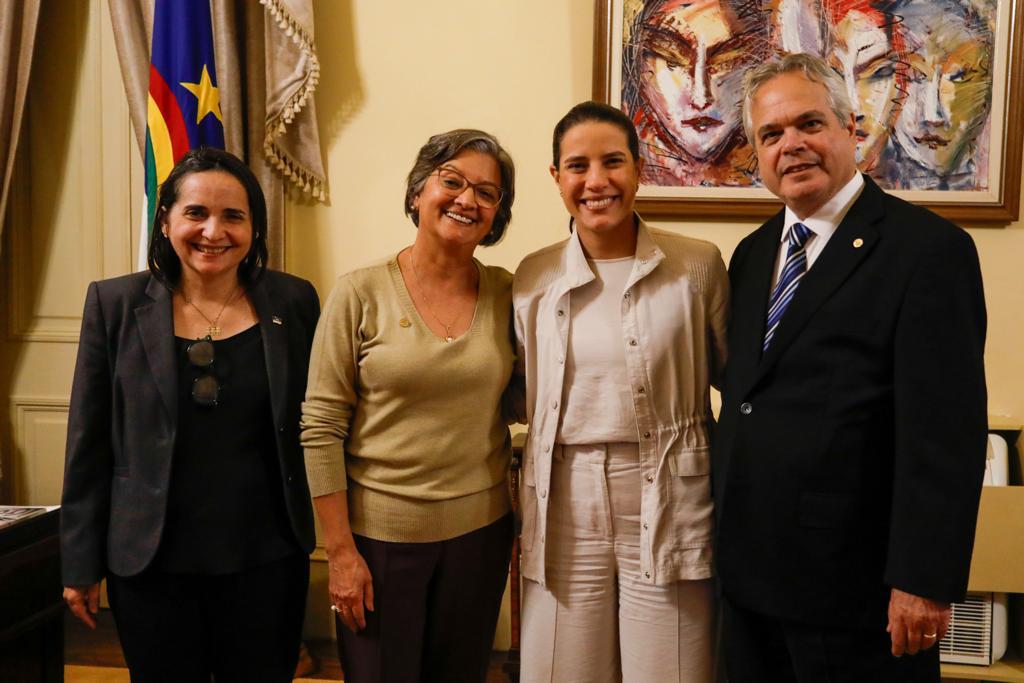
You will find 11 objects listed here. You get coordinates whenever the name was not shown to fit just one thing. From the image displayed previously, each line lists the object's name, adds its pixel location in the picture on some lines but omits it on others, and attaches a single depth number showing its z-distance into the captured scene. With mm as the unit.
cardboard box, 2227
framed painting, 2543
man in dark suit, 1304
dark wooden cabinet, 2127
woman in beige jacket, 1597
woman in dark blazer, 1562
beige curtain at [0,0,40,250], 2787
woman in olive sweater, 1624
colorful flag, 2594
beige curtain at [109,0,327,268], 2643
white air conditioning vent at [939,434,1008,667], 2312
